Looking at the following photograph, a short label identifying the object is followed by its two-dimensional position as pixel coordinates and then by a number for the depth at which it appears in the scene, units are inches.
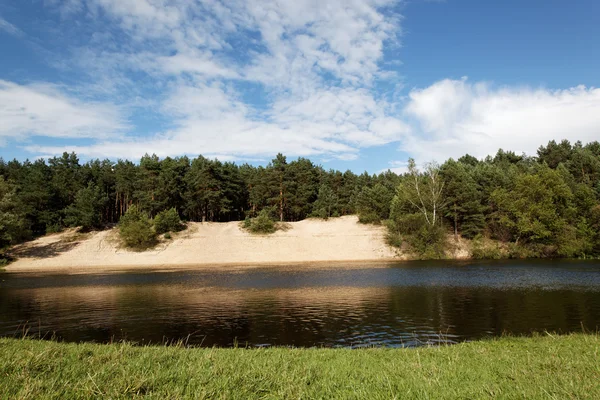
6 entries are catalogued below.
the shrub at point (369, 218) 3211.1
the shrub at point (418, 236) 2659.9
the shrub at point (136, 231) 2716.5
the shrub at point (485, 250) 2645.2
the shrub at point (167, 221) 2898.6
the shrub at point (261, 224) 3115.2
